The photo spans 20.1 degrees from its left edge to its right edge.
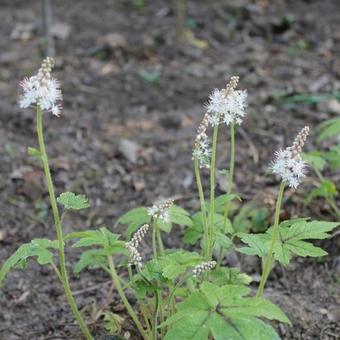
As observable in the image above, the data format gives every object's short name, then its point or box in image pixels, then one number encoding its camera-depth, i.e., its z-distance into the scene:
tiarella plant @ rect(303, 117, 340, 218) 1.07
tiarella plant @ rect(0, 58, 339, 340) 0.75
